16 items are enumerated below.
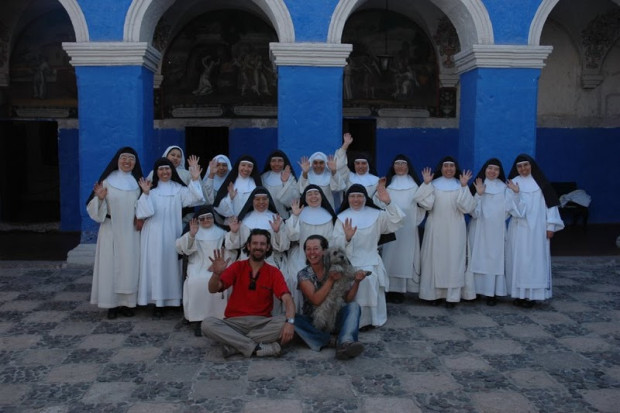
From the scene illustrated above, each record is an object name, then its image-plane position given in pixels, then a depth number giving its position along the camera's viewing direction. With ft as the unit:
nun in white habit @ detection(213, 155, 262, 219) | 18.39
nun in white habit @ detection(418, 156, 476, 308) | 18.71
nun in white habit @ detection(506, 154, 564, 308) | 18.70
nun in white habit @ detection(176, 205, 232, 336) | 16.14
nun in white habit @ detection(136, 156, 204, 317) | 17.39
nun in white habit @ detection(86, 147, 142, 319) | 17.29
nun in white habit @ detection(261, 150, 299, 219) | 19.92
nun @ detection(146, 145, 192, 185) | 19.01
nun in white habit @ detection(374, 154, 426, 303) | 19.42
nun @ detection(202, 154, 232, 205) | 19.35
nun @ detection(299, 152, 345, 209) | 19.93
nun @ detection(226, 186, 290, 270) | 16.28
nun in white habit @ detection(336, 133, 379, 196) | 20.16
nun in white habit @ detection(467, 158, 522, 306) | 19.11
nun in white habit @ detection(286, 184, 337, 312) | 16.72
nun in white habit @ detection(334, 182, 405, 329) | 16.56
